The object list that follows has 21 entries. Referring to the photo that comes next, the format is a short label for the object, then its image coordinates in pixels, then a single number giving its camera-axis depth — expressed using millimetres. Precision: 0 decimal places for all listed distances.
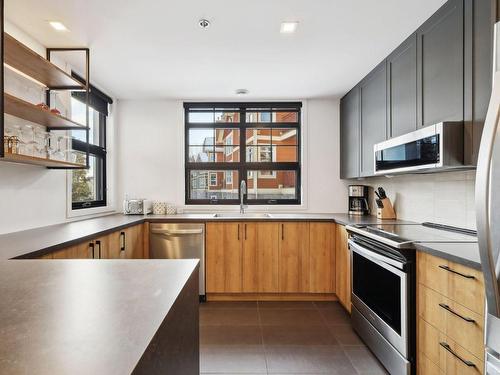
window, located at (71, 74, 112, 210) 3094
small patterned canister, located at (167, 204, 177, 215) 3711
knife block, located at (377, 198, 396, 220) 3092
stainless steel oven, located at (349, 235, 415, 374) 1759
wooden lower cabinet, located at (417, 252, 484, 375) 1307
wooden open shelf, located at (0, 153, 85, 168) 1801
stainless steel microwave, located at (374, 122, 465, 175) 1746
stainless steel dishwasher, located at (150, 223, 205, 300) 3217
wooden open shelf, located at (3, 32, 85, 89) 1822
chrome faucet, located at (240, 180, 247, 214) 3797
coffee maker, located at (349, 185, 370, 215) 3605
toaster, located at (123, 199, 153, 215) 3600
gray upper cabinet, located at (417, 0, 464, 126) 1733
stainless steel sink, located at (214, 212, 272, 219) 3270
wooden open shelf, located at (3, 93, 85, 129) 1835
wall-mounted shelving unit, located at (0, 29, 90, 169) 1806
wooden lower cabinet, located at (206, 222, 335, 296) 3211
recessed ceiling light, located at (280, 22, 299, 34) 2118
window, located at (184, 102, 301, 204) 3980
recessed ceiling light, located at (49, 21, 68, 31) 2118
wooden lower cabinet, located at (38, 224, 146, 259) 1907
